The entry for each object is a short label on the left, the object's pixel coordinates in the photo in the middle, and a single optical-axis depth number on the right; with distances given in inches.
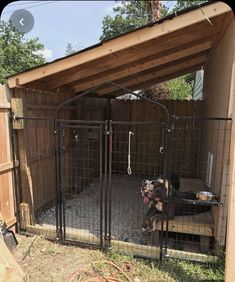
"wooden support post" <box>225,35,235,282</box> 89.7
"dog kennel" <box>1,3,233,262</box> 128.1
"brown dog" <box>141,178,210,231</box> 135.1
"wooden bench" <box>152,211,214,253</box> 137.5
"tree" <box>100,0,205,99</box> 350.0
